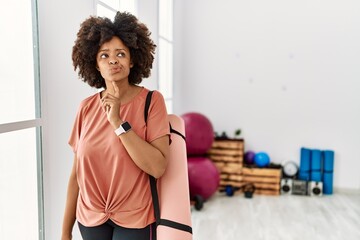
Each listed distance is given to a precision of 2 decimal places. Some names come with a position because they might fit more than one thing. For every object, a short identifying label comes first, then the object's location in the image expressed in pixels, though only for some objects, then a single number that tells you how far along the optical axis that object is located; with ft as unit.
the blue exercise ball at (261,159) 12.75
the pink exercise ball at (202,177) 10.97
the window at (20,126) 4.17
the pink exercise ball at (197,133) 11.43
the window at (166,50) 11.18
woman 3.31
